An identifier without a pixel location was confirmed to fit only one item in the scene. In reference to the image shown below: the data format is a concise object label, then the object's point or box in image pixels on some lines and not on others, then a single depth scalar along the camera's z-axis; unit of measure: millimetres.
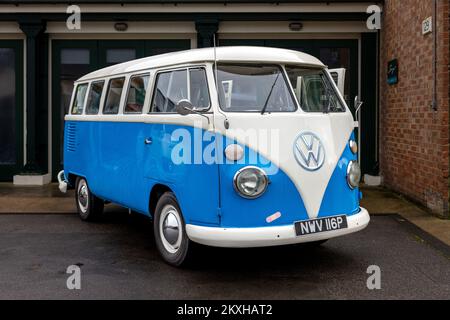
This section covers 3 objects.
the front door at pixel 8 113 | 11273
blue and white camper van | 4613
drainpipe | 7727
